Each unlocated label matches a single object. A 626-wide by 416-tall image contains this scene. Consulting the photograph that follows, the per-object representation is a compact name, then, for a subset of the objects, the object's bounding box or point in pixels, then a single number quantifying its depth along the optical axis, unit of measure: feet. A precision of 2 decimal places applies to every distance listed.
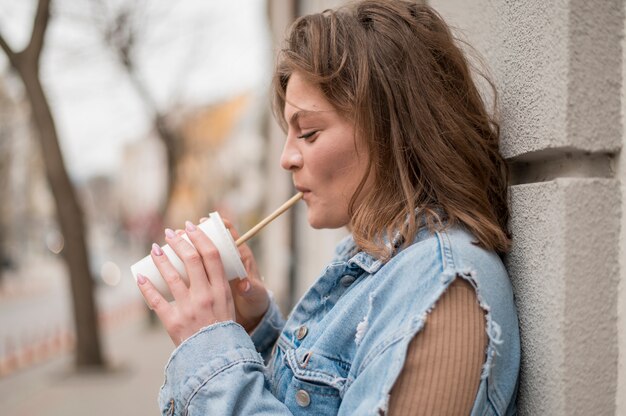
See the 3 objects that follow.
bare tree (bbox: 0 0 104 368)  21.76
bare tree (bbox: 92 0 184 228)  30.78
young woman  3.64
